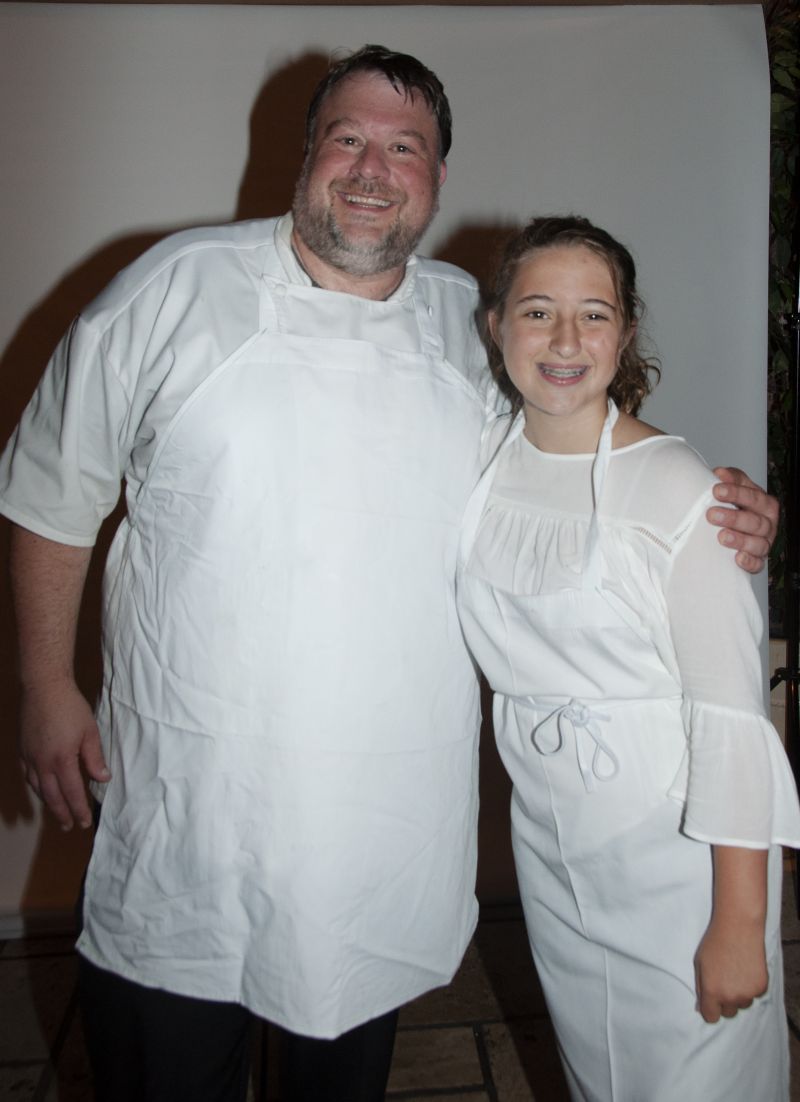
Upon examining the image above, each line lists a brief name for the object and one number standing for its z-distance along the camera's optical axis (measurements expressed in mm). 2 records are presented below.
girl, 1062
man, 1203
